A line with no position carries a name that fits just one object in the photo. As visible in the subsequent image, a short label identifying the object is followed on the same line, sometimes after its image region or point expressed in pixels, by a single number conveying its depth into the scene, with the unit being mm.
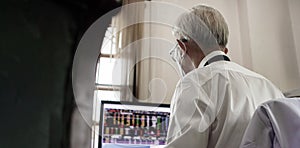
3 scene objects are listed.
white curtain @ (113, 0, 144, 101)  1741
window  1340
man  836
